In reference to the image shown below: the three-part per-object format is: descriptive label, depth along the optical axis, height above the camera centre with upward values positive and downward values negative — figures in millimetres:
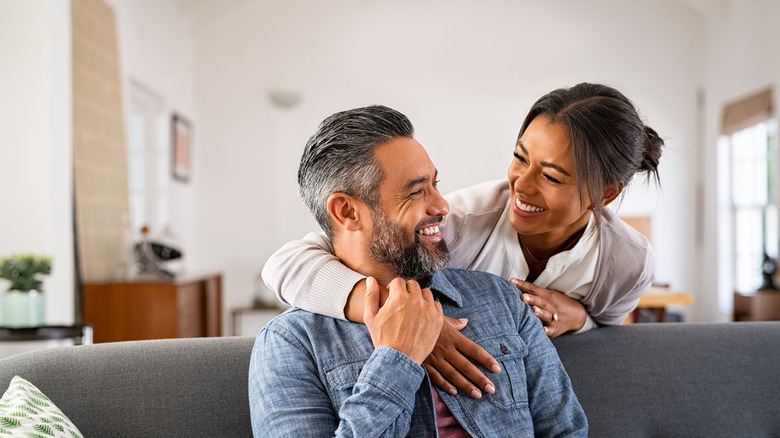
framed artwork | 5945 +574
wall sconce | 6855 +1079
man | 1284 -224
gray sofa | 1522 -367
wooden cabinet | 4137 -518
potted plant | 2961 -300
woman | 1592 -31
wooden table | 3377 -381
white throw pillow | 1191 -332
